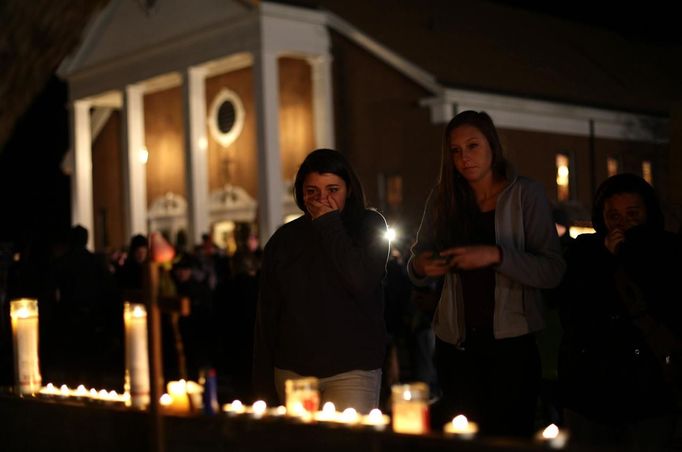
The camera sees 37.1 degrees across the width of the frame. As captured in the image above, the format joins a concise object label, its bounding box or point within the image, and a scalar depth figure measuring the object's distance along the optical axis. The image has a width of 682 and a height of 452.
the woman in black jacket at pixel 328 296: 4.70
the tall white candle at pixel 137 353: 4.10
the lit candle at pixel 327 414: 3.41
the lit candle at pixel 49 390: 4.91
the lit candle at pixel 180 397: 3.90
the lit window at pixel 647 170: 32.31
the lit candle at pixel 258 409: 3.45
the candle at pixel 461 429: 2.84
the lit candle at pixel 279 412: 3.47
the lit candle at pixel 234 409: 3.59
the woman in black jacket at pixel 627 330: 4.45
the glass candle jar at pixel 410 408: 3.11
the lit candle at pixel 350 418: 3.30
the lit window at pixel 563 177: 28.66
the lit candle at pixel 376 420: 3.11
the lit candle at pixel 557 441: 2.54
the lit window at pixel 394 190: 25.84
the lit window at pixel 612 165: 30.86
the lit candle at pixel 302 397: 3.54
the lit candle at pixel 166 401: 4.00
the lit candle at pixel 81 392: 4.75
